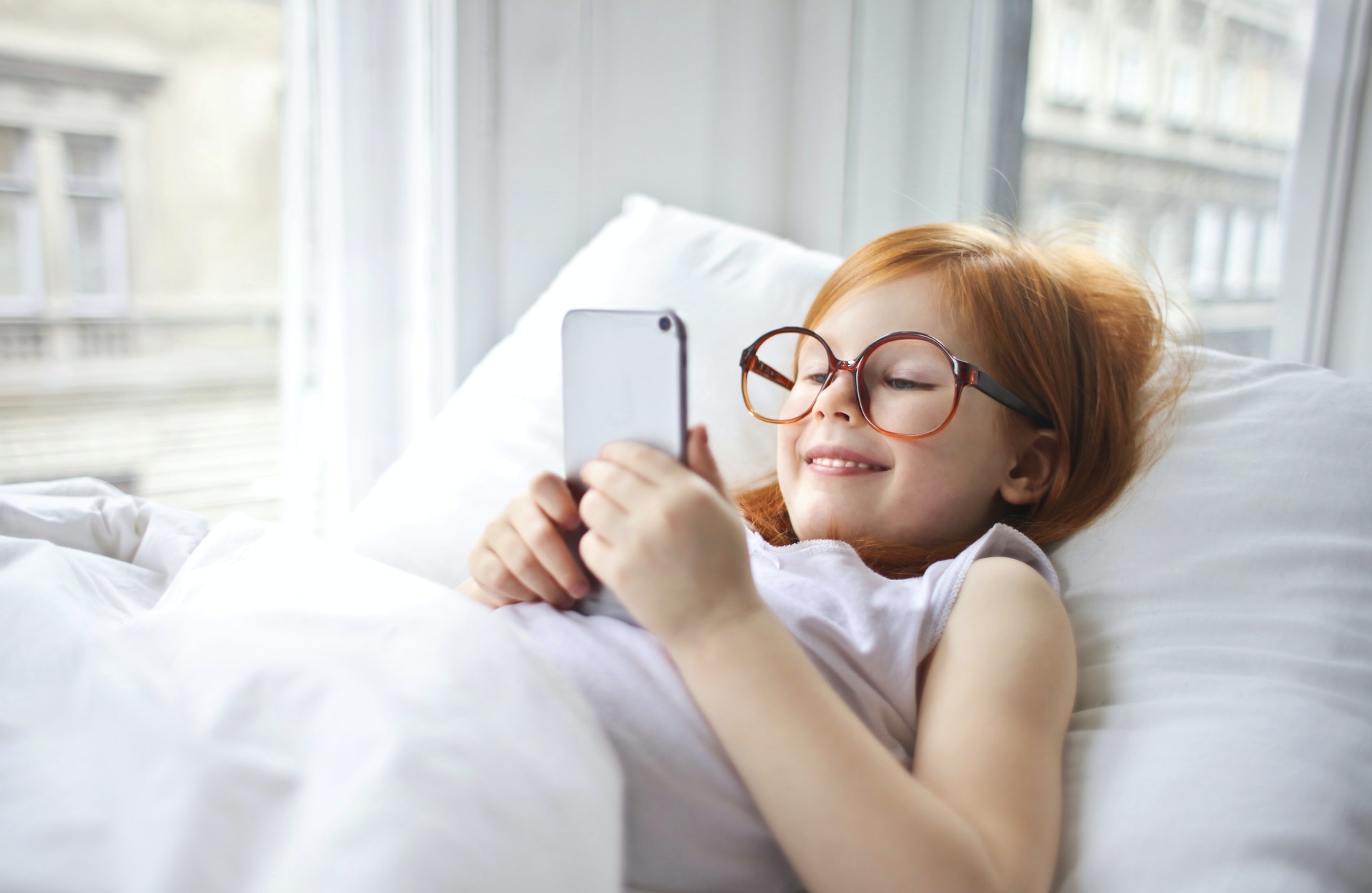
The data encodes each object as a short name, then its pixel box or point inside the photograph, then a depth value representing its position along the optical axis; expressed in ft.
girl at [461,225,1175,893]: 1.70
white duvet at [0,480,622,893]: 1.30
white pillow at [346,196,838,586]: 3.18
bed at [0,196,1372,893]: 1.35
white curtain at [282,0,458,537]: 4.42
